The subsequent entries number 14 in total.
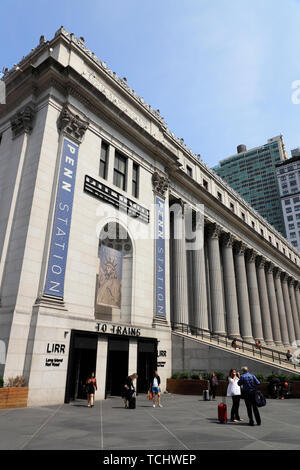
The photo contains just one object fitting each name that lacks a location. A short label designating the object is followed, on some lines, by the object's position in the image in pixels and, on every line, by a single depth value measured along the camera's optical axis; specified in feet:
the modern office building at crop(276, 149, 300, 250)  443.73
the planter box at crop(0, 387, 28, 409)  47.34
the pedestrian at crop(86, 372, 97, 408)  51.37
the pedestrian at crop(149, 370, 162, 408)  53.83
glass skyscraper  519.19
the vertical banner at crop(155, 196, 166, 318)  85.66
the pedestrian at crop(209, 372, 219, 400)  64.80
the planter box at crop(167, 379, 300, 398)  65.81
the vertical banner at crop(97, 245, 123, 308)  70.74
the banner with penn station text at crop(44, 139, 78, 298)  59.88
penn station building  57.57
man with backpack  34.86
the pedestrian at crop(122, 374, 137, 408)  50.71
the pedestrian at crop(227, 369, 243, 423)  37.30
